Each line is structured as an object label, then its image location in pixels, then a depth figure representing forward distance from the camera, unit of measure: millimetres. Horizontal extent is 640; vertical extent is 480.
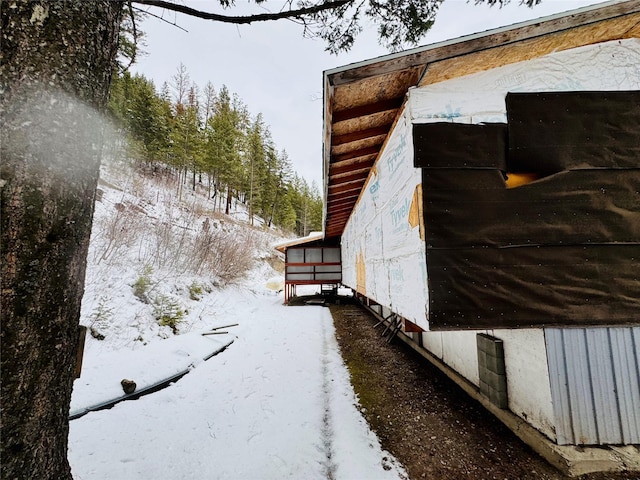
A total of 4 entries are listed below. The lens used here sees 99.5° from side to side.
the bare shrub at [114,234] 8070
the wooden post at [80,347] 1592
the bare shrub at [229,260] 12391
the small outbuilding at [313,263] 13680
